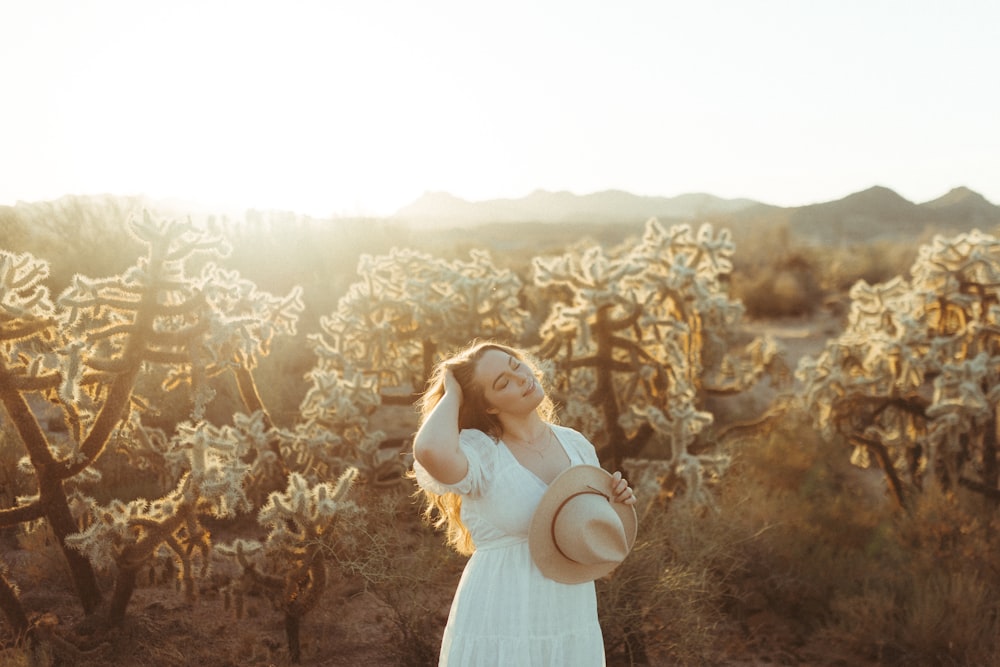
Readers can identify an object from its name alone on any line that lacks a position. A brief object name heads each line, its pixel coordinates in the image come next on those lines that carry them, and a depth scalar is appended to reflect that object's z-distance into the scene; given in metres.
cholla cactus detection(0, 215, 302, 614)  4.44
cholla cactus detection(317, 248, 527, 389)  7.44
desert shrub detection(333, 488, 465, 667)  5.07
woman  2.65
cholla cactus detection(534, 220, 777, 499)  6.71
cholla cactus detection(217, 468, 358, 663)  4.79
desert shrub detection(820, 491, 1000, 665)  5.49
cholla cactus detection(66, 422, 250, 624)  4.53
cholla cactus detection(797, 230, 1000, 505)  7.14
